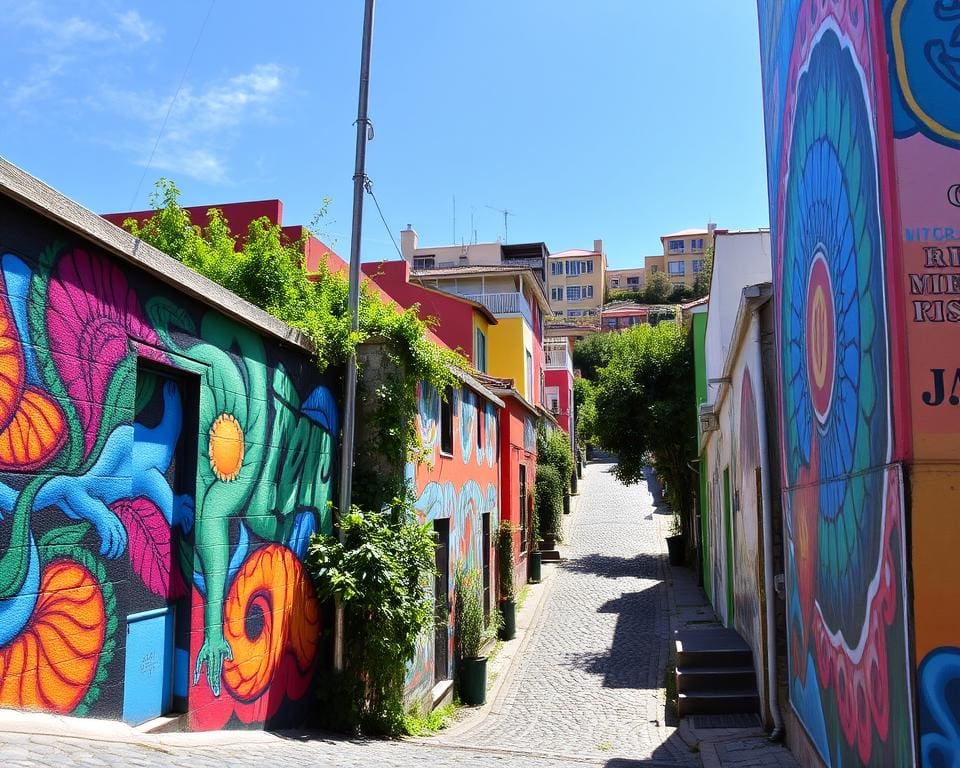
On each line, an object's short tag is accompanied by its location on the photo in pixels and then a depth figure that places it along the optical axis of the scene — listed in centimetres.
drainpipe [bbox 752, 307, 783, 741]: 781
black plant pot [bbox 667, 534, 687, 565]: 2375
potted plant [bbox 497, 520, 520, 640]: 1711
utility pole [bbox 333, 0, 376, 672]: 816
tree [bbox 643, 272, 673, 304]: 8956
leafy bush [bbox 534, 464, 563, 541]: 2527
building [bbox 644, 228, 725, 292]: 9262
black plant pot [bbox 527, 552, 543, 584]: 2138
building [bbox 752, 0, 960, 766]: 368
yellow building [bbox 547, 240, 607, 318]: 9019
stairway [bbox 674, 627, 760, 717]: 940
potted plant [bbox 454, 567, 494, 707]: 1198
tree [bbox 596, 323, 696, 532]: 2408
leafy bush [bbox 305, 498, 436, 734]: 786
